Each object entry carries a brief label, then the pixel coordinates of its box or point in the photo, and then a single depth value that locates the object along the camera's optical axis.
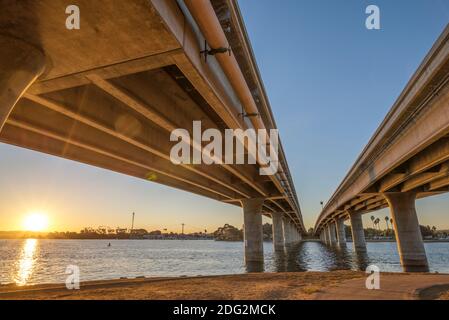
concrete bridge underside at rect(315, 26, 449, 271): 12.89
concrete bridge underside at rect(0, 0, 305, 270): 5.93
